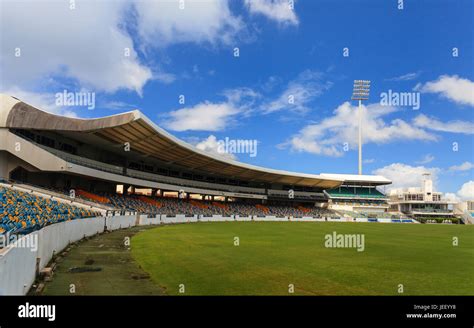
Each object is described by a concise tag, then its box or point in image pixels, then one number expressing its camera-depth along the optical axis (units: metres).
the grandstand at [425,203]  103.06
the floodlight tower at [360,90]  108.19
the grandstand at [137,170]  38.62
